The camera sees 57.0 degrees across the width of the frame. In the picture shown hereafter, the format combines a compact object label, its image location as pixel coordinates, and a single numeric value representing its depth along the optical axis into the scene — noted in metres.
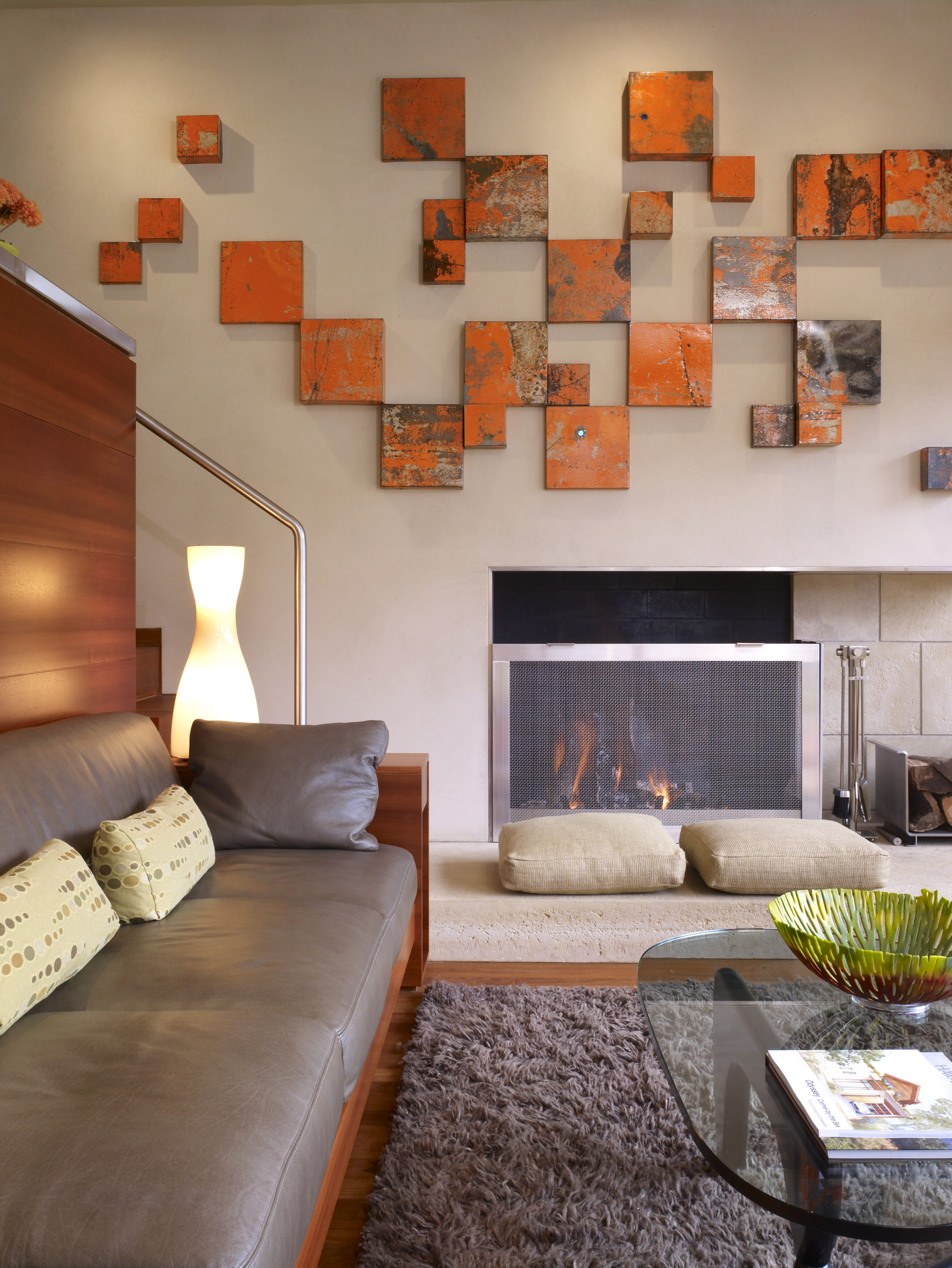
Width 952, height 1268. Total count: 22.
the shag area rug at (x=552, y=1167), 1.39
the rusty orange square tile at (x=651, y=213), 3.60
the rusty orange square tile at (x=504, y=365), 3.65
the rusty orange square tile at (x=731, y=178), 3.63
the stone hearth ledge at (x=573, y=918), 2.64
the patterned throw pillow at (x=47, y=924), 1.24
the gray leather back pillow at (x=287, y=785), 2.18
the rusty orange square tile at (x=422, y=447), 3.67
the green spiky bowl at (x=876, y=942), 1.30
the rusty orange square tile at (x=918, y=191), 3.60
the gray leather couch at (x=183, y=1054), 0.85
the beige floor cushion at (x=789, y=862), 2.87
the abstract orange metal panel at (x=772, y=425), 3.64
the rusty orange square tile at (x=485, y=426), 3.65
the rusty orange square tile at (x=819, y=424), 3.62
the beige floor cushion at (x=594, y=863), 2.89
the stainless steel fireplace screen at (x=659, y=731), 3.68
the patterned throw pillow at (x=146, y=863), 1.67
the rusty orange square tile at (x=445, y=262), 3.65
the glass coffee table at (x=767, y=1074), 0.97
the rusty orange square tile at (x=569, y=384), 3.66
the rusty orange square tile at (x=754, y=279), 3.64
